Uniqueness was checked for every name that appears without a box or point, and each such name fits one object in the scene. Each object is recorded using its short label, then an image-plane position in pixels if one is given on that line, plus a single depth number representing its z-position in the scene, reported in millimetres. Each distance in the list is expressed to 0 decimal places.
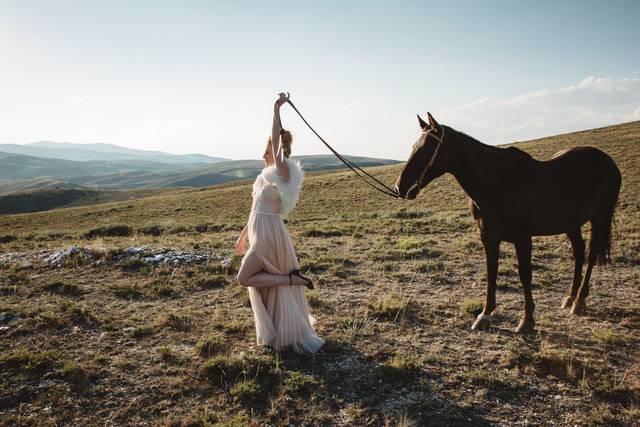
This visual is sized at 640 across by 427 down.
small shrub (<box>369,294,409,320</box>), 6172
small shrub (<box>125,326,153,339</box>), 5586
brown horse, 4938
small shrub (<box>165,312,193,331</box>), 5852
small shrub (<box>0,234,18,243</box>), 22748
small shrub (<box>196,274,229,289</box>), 8039
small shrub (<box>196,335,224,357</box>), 4984
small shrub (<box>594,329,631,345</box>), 5152
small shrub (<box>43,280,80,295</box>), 7530
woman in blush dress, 4844
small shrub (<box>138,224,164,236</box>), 21044
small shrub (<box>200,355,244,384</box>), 4388
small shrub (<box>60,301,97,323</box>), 6086
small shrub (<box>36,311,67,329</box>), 5845
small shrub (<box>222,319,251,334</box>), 5656
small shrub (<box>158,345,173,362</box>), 4852
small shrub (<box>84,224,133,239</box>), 21797
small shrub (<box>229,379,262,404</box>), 3973
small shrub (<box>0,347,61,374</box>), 4500
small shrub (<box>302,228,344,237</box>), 15256
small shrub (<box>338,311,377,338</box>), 5520
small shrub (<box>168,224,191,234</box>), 20406
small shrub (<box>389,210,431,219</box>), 19984
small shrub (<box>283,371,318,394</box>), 4117
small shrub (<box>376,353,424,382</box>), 4363
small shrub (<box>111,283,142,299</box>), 7370
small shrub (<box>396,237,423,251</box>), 11327
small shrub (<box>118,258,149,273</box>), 9075
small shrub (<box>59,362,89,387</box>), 4329
